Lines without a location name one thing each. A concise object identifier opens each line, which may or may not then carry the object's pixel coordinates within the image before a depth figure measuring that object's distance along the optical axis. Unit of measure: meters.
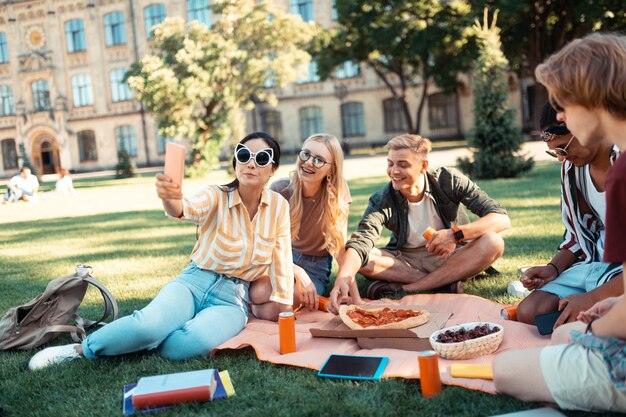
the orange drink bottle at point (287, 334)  3.84
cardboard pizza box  3.85
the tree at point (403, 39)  29.22
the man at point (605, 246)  2.27
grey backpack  4.33
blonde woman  4.84
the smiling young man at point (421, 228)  4.89
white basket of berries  3.49
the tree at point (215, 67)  25.03
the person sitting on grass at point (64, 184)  21.55
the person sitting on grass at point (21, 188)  19.59
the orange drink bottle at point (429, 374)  3.02
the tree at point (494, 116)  15.33
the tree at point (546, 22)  25.23
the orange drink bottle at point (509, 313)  4.28
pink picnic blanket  3.41
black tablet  3.37
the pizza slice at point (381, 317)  3.96
